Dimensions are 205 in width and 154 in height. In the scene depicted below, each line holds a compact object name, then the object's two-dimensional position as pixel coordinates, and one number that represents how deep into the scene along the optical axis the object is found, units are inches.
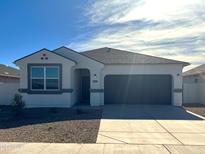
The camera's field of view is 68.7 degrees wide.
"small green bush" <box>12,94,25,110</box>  329.0
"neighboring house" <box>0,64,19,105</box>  456.6
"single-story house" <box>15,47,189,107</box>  411.9
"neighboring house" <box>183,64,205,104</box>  494.1
